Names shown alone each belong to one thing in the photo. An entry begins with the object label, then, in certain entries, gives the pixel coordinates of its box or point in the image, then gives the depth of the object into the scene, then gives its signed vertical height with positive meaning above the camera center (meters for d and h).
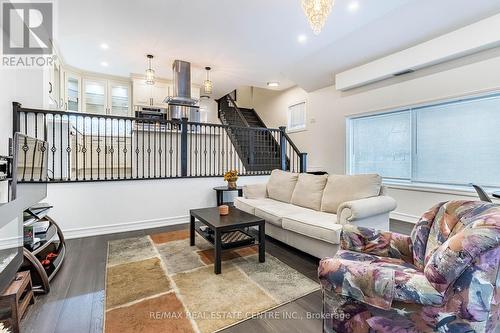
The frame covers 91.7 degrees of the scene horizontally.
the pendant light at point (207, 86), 5.12 +1.66
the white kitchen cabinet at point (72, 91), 5.65 +1.76
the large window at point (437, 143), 3.43 +0.35
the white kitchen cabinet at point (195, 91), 6.74 +2.04
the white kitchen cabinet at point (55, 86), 4.19 +1.53
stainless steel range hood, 5.16 +1.60
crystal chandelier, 2.17 +1.41
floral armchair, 1.02 -0.57
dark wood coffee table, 2.33 -0.60
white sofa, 2.35 -0.54
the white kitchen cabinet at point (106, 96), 6.09 +1.76
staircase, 5.85 +0.60
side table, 4.23 -0.49
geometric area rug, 1.67 -1.05
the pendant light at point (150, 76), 4.52 +1.65
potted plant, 4.10 -0.25
